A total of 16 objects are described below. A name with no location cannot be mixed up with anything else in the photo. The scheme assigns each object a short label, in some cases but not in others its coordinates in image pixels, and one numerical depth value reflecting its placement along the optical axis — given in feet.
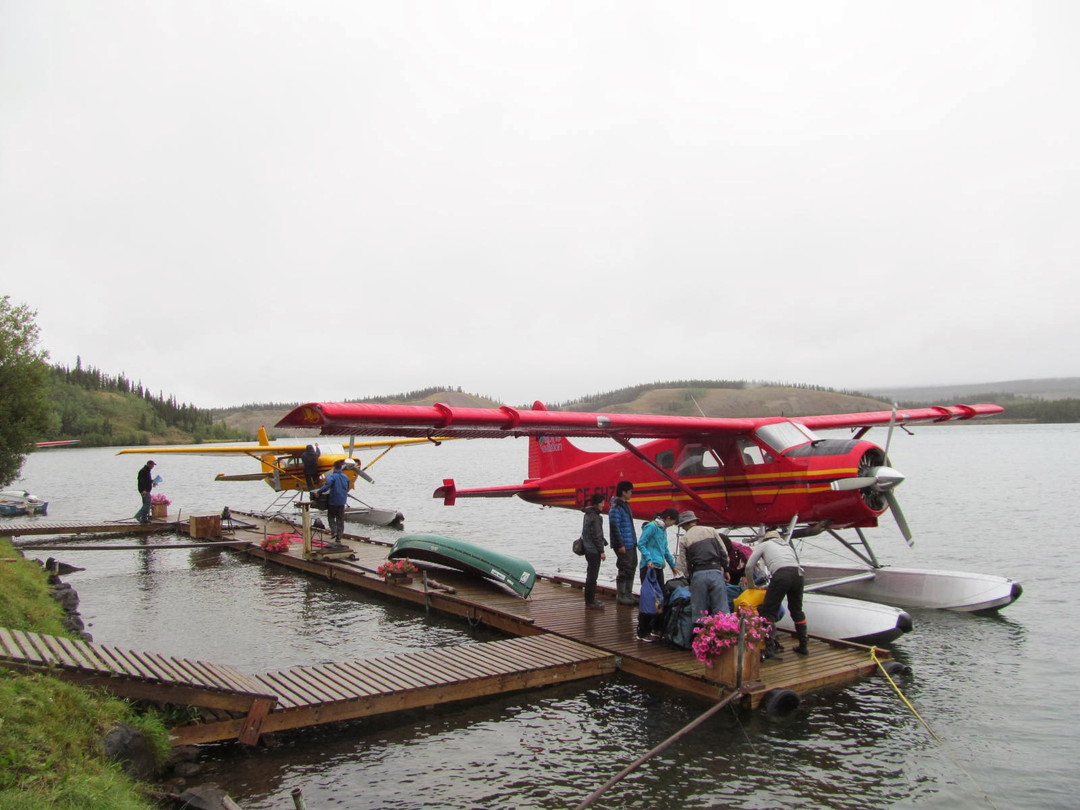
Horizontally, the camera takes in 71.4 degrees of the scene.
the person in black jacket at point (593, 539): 32.76
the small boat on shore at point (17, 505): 89.15
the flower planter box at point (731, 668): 23.90
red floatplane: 32.01
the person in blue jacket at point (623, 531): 31.40
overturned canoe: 37.68
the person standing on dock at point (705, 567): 25.95
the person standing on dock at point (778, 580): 26.03
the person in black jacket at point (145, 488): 70.38
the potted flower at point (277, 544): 54.70
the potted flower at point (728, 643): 23.70
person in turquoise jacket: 28.27
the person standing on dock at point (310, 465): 69.97
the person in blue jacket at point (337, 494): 50.03
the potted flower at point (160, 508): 76.95
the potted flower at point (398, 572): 40.96
